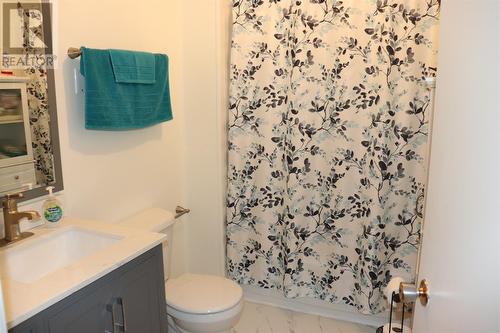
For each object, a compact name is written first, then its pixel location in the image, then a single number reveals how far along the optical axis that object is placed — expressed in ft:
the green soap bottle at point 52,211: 5.19
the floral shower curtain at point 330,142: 6.86
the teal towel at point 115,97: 5.56
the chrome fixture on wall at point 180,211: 8.03
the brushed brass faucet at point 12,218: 4.72
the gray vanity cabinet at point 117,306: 3.75
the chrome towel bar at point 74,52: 5.45
